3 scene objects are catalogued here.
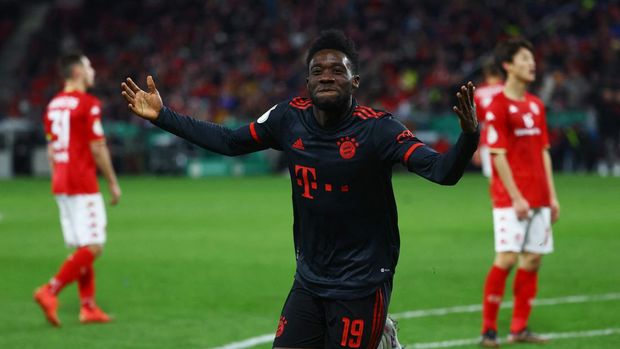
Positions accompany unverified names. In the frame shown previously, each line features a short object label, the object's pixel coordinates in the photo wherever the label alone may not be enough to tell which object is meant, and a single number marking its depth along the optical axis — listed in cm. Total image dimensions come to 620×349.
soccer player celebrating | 966
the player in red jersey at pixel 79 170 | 1883
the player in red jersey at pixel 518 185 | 1637
